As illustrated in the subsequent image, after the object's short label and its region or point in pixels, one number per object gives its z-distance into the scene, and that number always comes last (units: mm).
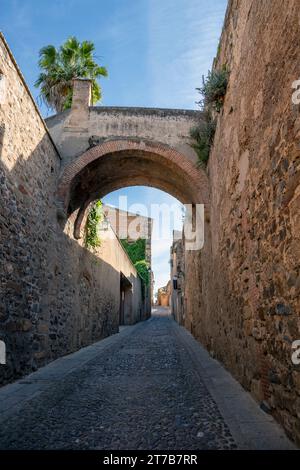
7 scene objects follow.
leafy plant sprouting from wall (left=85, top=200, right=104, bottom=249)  9519
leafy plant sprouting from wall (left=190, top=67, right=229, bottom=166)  5585
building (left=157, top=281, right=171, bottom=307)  54075
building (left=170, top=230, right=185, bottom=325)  17062
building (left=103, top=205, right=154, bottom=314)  27344
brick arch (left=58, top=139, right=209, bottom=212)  7598
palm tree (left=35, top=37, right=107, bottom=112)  12500
